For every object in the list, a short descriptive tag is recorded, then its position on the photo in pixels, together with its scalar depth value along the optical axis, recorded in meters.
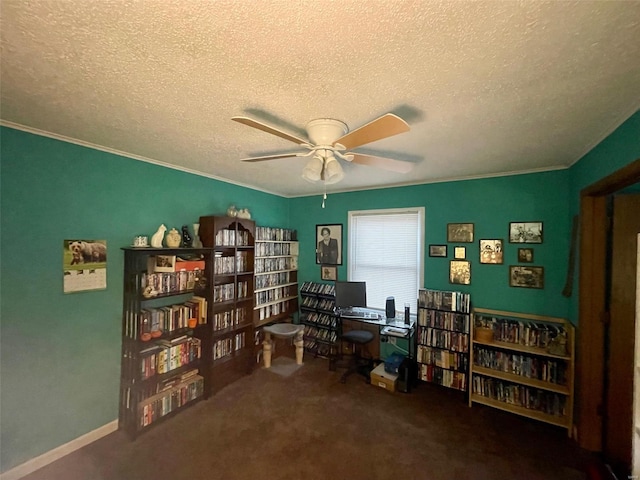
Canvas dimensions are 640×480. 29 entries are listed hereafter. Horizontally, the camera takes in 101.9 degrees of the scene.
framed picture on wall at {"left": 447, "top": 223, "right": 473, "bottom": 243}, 3.11
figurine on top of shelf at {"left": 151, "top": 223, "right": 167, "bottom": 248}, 2.51
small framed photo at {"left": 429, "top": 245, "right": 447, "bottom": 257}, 3.26
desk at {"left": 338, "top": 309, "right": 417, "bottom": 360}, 3.05
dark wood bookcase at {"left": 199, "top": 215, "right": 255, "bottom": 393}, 2.98
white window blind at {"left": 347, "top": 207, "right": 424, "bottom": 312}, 3.50
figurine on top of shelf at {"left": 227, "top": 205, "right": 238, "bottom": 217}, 3.25
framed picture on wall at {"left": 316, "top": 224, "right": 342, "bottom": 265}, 4.05
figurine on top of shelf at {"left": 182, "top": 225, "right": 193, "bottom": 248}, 2.77
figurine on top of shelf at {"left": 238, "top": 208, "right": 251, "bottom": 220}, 3.39
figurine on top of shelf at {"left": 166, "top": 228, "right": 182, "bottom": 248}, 2.61
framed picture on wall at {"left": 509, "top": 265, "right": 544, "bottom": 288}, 2.75
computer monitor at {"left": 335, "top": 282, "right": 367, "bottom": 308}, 3.51
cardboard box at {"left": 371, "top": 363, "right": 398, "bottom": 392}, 3.02
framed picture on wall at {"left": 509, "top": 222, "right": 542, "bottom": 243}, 2.76
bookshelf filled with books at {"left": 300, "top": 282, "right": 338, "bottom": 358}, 3.83
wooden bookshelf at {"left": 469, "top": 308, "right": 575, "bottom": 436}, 2.42
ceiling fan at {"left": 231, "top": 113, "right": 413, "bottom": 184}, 1.38
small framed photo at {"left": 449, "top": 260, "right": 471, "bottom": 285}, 3.10
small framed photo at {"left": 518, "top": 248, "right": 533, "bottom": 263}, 2.80
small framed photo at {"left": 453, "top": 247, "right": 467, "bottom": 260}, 3.13
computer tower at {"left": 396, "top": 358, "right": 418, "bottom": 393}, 2.98
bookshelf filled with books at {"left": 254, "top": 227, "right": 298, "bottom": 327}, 3.69
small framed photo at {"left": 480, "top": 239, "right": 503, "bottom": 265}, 2.94
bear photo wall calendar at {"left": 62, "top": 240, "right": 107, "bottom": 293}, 2.06
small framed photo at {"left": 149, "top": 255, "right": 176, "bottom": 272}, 2.54
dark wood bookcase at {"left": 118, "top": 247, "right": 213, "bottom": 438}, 2.32
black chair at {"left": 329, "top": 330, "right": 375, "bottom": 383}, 3.25
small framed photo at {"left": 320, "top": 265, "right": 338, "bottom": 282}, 4.05
